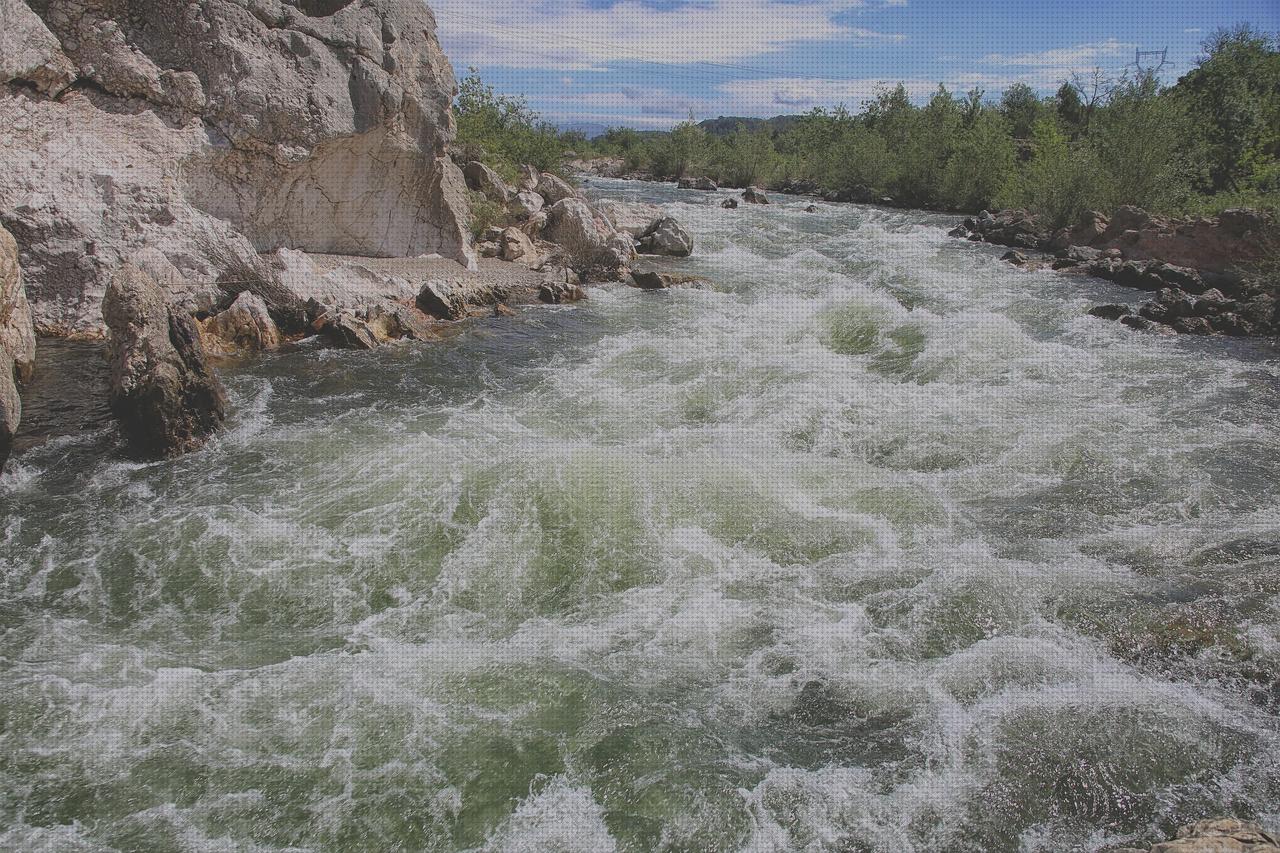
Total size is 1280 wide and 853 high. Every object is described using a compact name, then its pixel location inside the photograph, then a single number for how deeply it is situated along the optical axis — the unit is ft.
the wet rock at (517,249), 59.41
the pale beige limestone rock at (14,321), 29.68
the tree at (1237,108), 87.86
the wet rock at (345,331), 39.54
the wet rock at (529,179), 75.72
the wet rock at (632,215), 77.77
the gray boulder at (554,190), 73.72
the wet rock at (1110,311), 50.70
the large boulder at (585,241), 61.41
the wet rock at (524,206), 66.45
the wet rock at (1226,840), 9.21
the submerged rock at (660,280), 58.03
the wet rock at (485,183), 67.97
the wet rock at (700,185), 155.33
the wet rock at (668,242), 72.54
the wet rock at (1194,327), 47.55
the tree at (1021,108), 168.66
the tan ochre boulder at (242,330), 37.70
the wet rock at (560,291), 52.65
